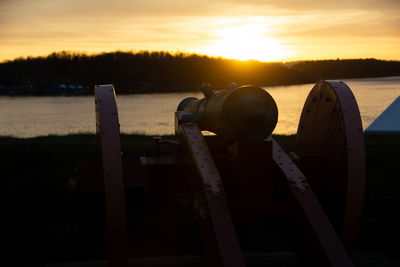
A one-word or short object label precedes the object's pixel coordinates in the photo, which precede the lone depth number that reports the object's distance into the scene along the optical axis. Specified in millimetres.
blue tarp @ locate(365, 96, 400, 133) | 14367
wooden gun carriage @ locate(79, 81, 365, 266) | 3100
